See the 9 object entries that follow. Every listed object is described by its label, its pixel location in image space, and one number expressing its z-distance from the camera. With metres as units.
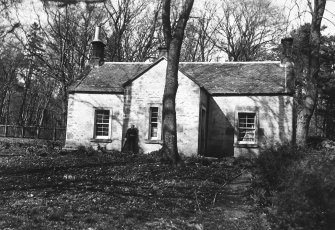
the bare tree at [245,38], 40.53
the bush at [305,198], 6.55
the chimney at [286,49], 24.52
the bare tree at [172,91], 14.97
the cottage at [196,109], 21.97
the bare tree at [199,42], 42.41
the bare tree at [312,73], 16.44
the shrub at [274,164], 9.54
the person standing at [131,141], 22.31
